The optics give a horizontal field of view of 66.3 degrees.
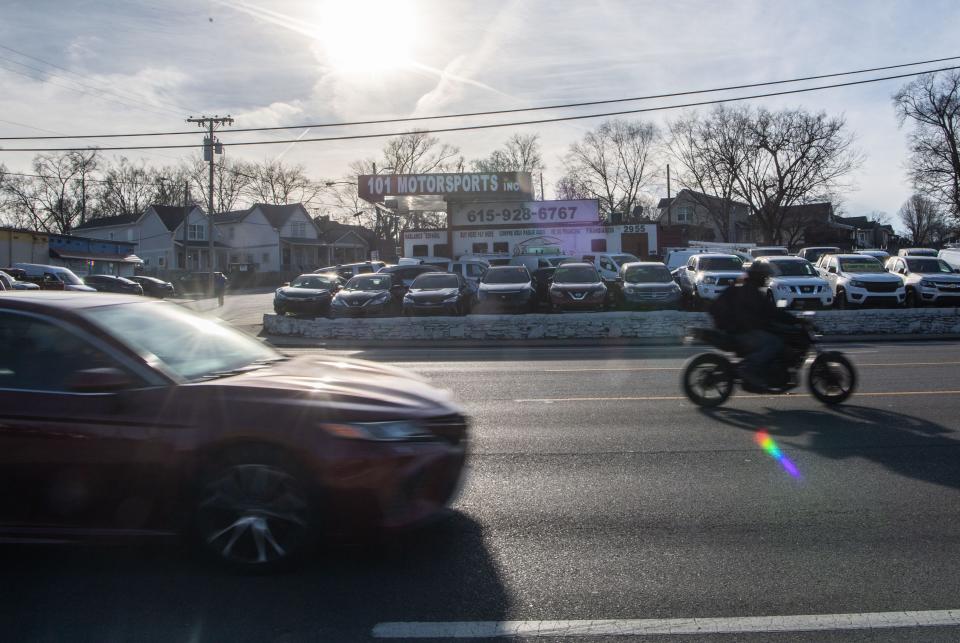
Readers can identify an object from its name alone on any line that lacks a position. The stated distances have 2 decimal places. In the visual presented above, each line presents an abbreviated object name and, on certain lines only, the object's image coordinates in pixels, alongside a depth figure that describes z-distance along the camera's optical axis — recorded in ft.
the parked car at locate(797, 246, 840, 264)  145.89
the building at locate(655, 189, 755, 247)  220.02
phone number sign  127.95
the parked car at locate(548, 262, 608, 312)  74.69
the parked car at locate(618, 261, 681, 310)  75.72
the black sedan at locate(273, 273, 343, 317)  82.99
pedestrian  124.93
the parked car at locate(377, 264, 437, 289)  91.35
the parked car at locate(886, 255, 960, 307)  74.08
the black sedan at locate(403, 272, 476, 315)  73.46
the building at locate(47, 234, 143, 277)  172.20
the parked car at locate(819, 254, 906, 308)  72.23
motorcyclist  27.48
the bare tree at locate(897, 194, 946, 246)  285.56
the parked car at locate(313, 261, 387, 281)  122.62
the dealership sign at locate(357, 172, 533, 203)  122.93
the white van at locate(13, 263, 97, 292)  103.71
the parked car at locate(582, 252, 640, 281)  97.16
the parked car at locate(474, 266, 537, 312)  75.36
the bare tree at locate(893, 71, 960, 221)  171.83
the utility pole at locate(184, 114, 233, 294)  120.98
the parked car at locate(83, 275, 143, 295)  121.70
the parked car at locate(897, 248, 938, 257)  114.46
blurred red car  13.21
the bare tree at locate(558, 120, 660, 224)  250.57
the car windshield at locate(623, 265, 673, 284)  77.68
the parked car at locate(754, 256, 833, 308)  70.69
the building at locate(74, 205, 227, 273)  227.61
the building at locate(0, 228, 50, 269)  154.51
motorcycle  28.07
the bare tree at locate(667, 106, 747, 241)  195.42
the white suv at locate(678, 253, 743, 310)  75.36
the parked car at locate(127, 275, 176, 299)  141.38
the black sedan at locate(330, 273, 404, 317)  76.95
